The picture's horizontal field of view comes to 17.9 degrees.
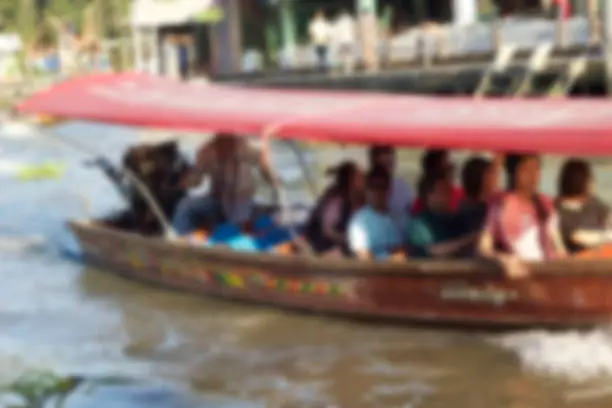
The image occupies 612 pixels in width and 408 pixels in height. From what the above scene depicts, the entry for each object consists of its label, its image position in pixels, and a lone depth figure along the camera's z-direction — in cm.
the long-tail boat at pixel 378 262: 1259
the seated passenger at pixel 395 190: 1480
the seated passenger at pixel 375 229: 1427
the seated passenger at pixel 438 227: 1374
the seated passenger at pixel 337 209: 1492
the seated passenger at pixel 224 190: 1662
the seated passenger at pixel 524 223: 1320
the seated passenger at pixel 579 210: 1319
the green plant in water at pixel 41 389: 650
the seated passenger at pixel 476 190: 1392
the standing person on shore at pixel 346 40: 3796
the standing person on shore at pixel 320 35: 4039
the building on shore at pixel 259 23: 4200
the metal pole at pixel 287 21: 5041
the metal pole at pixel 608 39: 3112
